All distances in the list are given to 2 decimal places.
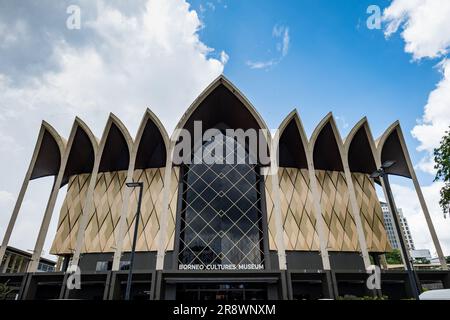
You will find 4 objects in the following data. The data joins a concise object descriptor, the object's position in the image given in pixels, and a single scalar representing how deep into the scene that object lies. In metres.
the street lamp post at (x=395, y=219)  10.69
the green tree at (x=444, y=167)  16.64
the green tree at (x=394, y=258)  58.28
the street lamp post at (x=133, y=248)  11.50
